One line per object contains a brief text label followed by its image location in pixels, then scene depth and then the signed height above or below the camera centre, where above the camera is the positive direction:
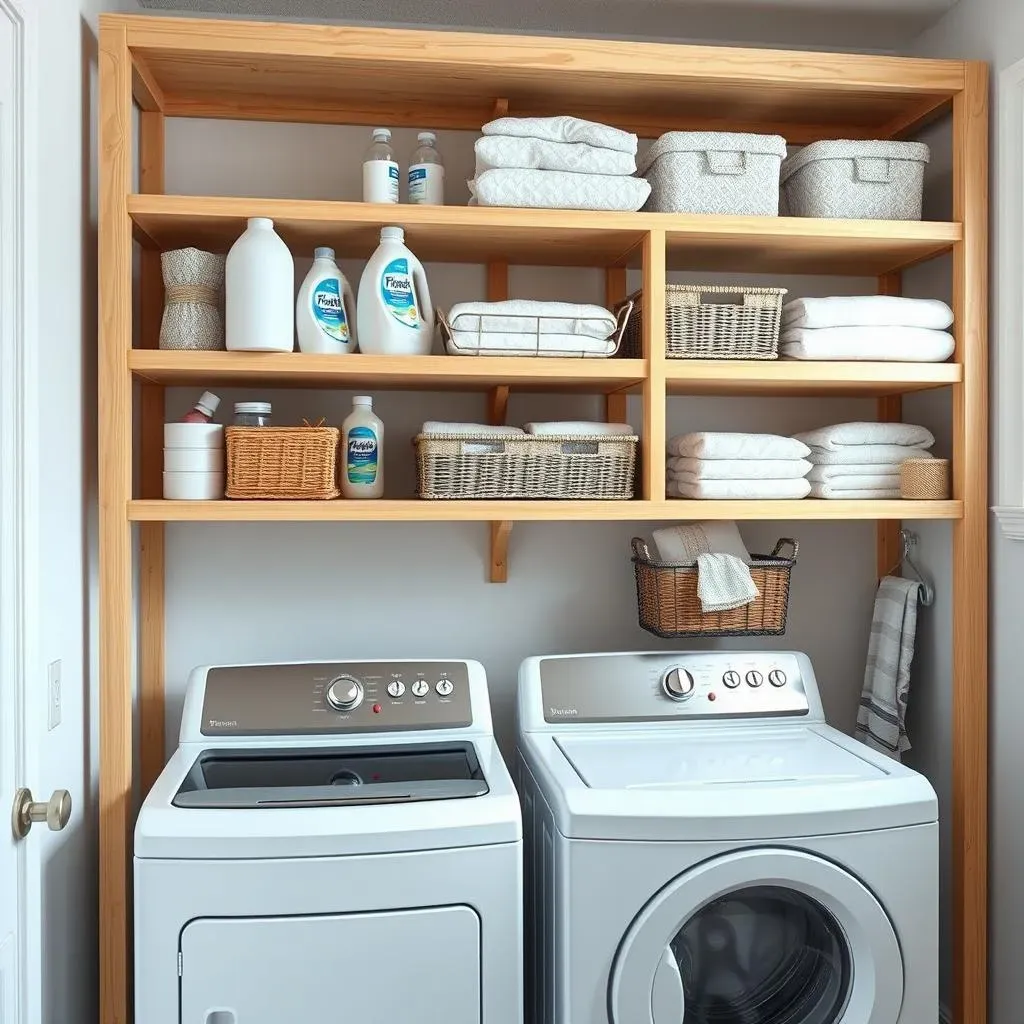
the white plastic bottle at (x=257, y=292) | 1.90 +0.41
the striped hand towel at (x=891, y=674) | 2.31 -0.40
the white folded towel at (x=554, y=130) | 2.00 +0.75
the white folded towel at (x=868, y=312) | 2.09 +0.40
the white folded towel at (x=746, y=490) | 2.08 +0.03
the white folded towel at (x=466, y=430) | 2.03 +0.15
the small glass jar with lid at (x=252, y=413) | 2.02 +0.18
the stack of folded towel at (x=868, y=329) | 2.09 +0.37
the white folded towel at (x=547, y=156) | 2.00 +0.70
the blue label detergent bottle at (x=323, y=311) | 1.98 +0.38
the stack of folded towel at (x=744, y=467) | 2.08 +0.08
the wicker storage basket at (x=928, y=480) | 2.13 +0.05
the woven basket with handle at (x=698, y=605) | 2.19 -0.23
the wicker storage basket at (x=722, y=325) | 2.06 +0.37
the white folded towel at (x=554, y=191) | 2.00 +0.63
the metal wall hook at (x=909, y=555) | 2.42 -0.13
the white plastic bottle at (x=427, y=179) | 2.07 +0.68
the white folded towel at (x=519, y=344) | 2.00 +0.32
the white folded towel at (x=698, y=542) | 2.25 -0.09
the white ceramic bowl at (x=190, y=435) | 1.97 +0.14
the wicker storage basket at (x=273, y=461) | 1.96 +0.08
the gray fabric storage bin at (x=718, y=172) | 2.07 +0.69
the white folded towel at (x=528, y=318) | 2.00 +0.38
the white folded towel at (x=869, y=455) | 2.16 +0.10
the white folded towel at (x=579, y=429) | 2.06 +0.15
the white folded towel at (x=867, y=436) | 2.17 +0.15
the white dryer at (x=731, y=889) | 1.72 -0.68
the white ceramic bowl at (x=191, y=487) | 1.96 +0.03
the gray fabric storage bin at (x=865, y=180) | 2.12 +0.69
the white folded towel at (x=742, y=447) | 2.08 +0.12
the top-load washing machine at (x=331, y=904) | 1.63 -0.67
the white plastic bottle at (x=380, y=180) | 2.01 +0.66
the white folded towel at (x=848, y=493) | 2.15 +0.02
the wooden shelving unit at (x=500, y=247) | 1.91 +0.56
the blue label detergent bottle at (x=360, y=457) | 2.05 +0.10
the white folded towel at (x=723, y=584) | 2.13 -0.17
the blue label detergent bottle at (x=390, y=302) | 1.97 +0.40
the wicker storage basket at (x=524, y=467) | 2.02 +0.07
